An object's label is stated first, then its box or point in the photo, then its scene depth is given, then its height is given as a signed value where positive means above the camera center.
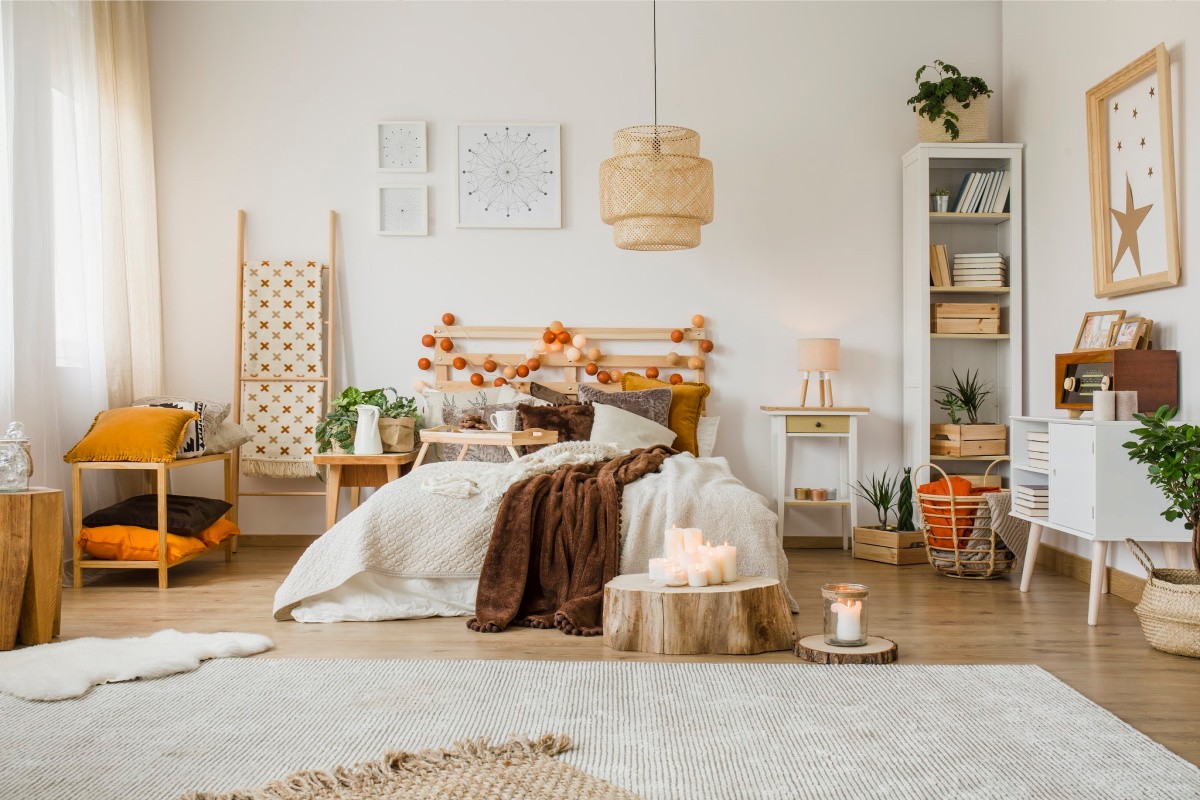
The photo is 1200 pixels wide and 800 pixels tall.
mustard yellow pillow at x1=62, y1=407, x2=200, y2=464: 4.57 -0.28
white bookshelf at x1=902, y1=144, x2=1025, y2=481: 5.46 +0.40
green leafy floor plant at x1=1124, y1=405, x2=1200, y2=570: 3.26 -0.30
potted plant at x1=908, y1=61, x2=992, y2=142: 5.41 +1.39
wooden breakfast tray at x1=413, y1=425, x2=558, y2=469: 4.71 -0.31
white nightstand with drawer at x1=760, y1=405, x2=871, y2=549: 5.54 -0.32
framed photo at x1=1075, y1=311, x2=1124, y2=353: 4.42 +0.16
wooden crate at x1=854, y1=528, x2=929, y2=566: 5.13 -0.90
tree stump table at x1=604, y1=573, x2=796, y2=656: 3.24 -0.79
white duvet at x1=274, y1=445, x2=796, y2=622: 3.77 -0.64
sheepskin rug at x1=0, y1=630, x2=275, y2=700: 2.77 -0.84
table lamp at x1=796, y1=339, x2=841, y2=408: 5.55 +0.07
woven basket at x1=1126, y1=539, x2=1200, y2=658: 3.17 -0.77
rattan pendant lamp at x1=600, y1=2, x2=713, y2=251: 4.80 +0.86
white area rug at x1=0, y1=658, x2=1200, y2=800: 2.13 -0.86
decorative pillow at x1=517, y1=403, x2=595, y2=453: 5.02 -0.24
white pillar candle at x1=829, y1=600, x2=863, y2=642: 3.14 -0.77
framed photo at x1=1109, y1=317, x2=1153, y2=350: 4.05 +0.13
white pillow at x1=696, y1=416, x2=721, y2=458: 5.45 -0.35
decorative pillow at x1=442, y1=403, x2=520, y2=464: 5.05 -0.40
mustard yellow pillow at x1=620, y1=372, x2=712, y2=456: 5.41 -0.22
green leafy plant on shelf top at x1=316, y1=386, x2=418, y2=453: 5.19 -0.21
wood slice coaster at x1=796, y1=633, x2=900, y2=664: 3.08 -0.86
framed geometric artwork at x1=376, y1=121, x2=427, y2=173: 5.82 +1.27
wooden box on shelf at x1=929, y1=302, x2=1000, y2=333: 5.49 +0.27
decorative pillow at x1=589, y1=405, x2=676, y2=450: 4.97 -0.29
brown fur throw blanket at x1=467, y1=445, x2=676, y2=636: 3.71 -0.67
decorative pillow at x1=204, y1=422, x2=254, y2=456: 5.16 -0.33
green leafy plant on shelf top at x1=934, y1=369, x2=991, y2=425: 5.58 -0.16
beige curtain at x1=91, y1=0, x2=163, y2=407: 5.18 +0.88
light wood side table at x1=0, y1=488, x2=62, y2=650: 3.28 -0.62
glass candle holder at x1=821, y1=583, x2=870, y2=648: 3.12 -0.76
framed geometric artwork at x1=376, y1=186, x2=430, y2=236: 5.84 +0.92
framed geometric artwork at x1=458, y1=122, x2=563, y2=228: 5.82 +1.11
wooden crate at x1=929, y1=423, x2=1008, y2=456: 5.41 -0.38
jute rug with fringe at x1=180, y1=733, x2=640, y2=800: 2.01 -0.83
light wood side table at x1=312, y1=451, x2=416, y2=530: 5.07 -0.50
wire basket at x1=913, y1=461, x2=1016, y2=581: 4.67 -0.79
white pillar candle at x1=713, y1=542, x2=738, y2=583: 3.34 -0.62
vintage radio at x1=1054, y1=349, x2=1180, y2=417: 3.91 -0.04
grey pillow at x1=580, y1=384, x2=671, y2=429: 5.28 -0.16
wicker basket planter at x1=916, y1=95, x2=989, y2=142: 5.50 +1.32
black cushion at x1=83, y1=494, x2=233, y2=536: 4.63 -0.64
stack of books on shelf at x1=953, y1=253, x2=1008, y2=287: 5.50 +0.52
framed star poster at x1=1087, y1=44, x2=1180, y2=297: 3.96 +0.77
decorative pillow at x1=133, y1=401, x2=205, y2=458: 4.93 -0.29
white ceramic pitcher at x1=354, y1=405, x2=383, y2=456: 5.09 -0.30
